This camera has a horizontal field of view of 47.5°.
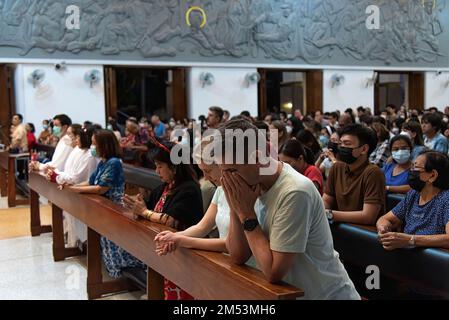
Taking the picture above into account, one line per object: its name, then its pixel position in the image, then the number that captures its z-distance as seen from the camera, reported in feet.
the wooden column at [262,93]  56.41
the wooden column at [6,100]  45.62
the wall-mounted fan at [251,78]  55.06
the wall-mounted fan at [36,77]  45.37
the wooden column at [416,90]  66.64
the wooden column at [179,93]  52.54
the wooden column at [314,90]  59.31
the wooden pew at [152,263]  6.70
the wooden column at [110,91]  49.55
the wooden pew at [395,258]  8.04
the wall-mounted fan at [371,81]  62.44
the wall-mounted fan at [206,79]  52.60
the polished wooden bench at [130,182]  17.82
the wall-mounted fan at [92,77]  47.78
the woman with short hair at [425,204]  9.43
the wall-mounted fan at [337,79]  59.88
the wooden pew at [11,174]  27.66
